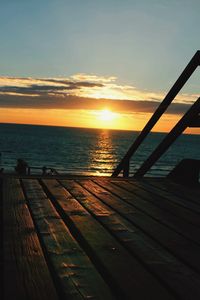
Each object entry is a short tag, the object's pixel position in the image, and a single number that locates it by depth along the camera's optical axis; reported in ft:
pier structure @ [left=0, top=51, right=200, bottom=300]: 5.67
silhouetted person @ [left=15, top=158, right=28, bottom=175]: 42.25
